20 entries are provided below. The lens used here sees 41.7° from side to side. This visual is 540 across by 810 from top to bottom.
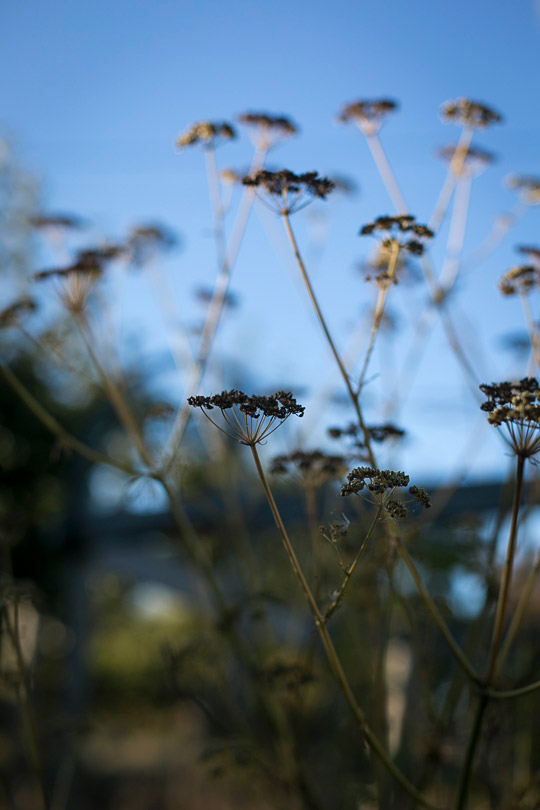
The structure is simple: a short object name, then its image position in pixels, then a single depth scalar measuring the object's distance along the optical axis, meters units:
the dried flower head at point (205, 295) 2.48
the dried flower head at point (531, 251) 1.58
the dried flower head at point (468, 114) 1.75
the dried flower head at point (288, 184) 1.34
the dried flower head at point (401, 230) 1.37
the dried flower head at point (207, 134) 1.70
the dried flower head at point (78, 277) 1.83
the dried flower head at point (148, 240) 2.26
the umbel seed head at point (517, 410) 0.99
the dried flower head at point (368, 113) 1.74
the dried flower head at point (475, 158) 1.90
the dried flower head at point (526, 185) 1.83
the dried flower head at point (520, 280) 1.48
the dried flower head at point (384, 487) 0.98
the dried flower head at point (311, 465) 1.54
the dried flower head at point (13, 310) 1.88
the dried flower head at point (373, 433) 1.51
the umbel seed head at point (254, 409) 1.03
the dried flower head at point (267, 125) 1.74
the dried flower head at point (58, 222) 2.20
